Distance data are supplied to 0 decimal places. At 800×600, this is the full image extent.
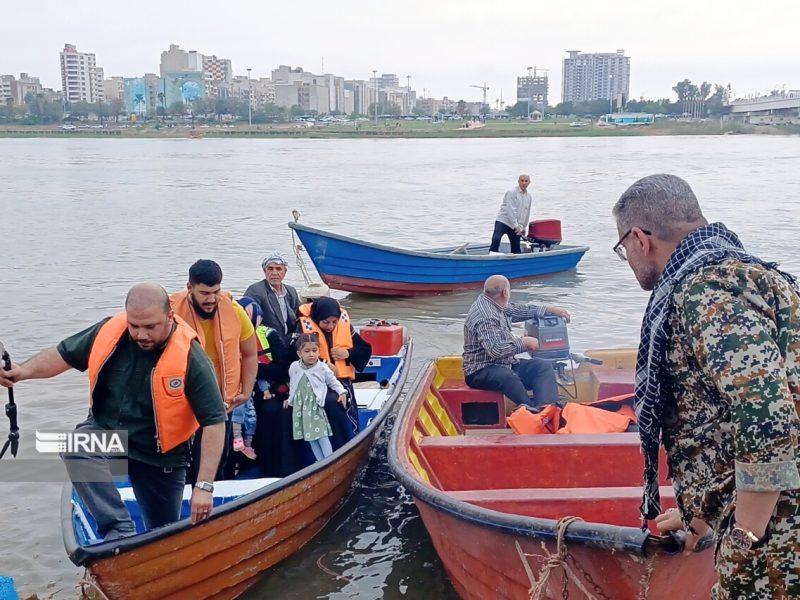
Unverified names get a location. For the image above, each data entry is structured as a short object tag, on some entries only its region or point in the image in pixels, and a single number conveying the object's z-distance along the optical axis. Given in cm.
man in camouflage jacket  205
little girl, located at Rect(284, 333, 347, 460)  570
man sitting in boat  669
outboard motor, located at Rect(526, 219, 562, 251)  1577
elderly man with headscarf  671
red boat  362
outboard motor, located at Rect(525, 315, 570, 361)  742
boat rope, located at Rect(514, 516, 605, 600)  357
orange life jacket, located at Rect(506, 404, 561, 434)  599
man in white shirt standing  1437
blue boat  1341
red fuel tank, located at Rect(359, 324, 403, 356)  816
